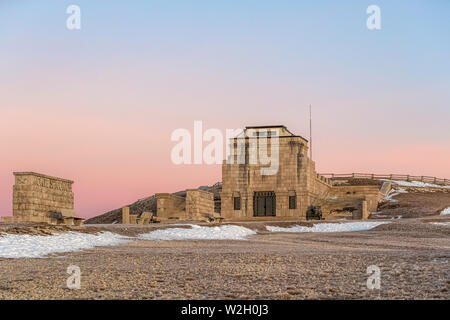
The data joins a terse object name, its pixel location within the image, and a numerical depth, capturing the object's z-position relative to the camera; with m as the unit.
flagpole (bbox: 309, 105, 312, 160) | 65.19
